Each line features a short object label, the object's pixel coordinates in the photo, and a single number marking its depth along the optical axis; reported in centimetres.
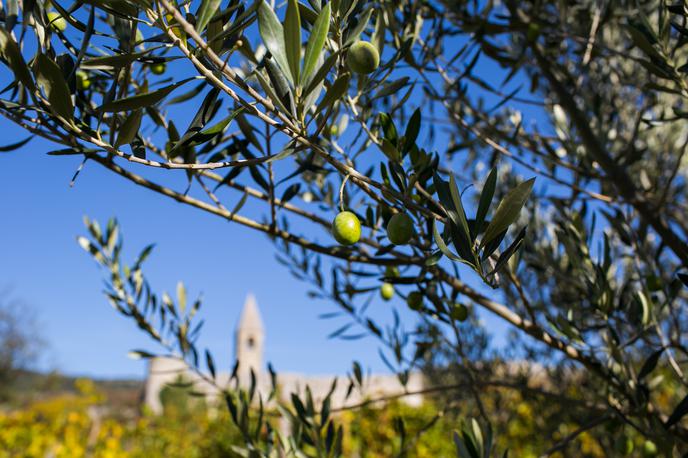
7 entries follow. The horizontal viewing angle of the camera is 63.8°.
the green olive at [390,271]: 153
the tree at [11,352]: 2903
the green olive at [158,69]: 154
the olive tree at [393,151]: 76
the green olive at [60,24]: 97
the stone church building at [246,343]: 3089
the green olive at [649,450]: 164
